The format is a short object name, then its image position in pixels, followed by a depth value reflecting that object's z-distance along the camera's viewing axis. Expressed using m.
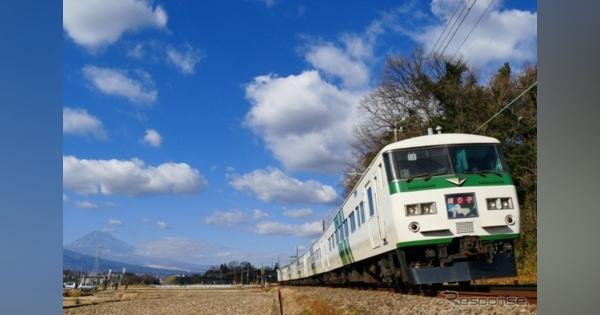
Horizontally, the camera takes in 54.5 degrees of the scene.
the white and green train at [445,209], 7.62
